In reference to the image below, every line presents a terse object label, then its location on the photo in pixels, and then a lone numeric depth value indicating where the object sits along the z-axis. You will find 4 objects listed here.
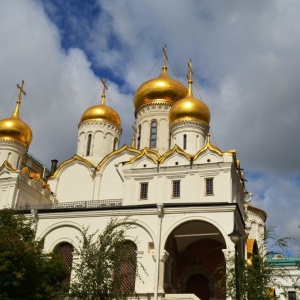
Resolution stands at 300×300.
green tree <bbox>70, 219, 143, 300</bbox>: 15.60
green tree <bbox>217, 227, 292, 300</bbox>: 17.77
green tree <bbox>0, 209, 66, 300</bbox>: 17.84
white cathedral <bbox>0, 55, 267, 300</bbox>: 23.50
